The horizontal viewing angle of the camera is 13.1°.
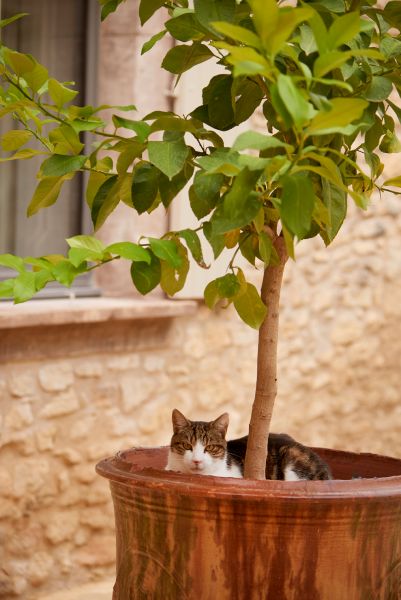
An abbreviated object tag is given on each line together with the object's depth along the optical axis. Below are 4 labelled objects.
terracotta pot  3.02
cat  4.19
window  6.34
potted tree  2.73
